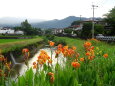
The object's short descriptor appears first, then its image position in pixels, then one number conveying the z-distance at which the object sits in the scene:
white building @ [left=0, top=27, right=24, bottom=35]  65.01
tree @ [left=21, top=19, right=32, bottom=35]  56.62
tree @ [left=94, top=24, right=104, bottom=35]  32.53
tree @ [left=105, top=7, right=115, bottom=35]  31.45
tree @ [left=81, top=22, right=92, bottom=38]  30.97
